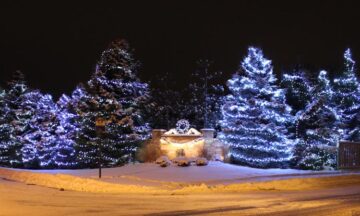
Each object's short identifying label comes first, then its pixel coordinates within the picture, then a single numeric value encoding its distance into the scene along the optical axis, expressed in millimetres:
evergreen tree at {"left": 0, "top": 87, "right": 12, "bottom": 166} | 41188
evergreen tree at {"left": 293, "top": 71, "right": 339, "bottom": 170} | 33469
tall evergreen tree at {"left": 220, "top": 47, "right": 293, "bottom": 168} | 32594
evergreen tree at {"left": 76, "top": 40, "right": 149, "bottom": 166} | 34062
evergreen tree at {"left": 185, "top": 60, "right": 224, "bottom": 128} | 46000
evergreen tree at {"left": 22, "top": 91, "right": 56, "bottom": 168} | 38250
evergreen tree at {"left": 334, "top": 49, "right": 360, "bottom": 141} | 35719
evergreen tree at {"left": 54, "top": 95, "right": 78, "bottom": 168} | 36562
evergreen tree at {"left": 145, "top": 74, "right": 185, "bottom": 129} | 45750
